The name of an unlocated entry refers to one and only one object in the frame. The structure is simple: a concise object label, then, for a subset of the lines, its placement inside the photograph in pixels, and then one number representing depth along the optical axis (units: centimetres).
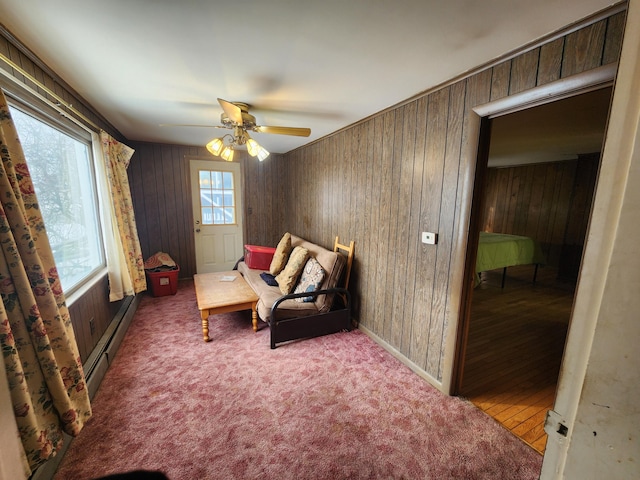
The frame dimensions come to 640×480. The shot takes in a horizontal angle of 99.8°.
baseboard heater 135
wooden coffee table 261
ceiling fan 221
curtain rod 132
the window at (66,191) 174
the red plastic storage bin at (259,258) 379
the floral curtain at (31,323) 110
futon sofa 256
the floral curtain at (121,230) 265
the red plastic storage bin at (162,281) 372
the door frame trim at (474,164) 125
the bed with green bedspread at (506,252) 398
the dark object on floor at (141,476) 70
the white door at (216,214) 441
